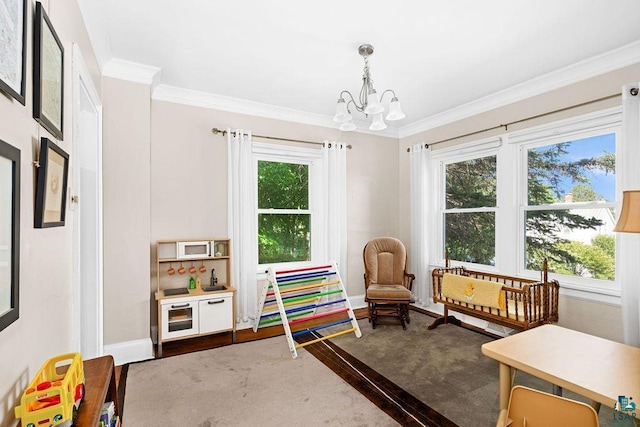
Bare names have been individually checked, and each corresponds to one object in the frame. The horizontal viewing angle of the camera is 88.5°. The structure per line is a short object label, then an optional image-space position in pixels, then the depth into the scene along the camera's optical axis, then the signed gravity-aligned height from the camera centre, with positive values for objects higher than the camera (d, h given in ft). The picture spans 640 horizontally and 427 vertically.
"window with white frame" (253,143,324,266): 13.30 +0.49
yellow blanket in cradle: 9.90 -2.46
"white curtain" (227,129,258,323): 12.00 -0.26
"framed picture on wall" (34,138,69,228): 3.98 +0.38
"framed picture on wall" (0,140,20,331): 3.03 -0.19
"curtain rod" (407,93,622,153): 9.11 +3.21
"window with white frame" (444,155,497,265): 12.67 +0.20
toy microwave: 10.79 -1.17
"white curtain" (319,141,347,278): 14.05 +0.46
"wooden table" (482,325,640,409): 4.29 -2.21
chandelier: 7.96 +2.75
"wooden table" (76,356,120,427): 3.57 -2.21
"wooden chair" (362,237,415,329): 13.38 -2.24
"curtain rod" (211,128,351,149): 11.87 +3.06
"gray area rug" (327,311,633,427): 7.23 -4.24
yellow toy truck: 3.05 -1.81
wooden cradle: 9.43 -2.88
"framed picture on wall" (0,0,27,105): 3.10 +1.67
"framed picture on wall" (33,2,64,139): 3.90 +1.85
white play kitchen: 10.11 -2.48
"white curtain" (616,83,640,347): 8.19 -0.64
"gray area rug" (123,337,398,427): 6.89 -4.27
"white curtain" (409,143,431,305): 14.53 -0.21
